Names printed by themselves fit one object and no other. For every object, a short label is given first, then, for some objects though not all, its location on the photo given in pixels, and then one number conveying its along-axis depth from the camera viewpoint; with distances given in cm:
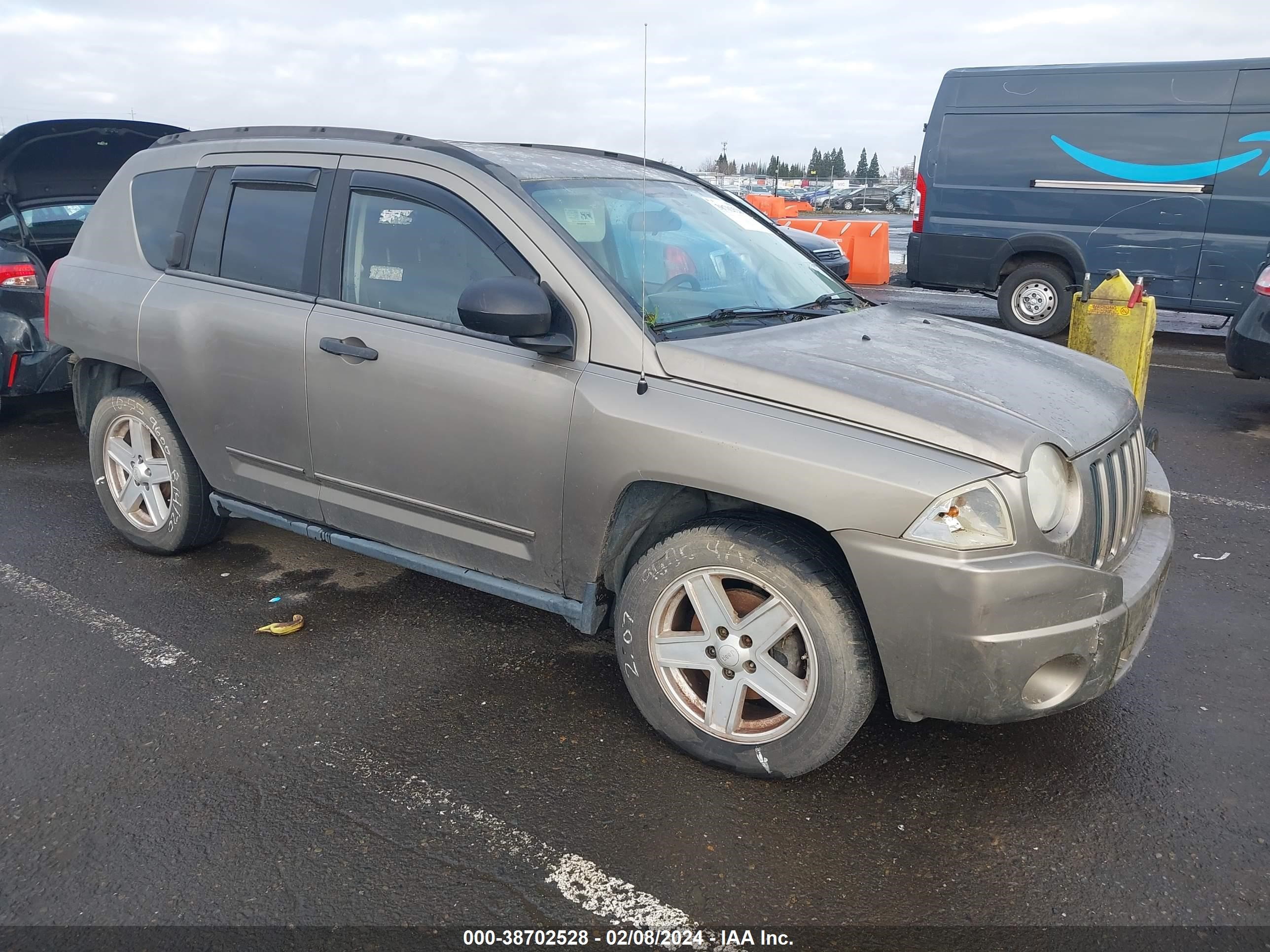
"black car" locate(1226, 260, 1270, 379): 672
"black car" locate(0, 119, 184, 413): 640
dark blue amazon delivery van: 897
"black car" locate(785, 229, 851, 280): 1091
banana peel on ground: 387
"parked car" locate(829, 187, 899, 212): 4172
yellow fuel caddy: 634
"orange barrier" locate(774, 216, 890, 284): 1577
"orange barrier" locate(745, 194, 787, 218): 2453
